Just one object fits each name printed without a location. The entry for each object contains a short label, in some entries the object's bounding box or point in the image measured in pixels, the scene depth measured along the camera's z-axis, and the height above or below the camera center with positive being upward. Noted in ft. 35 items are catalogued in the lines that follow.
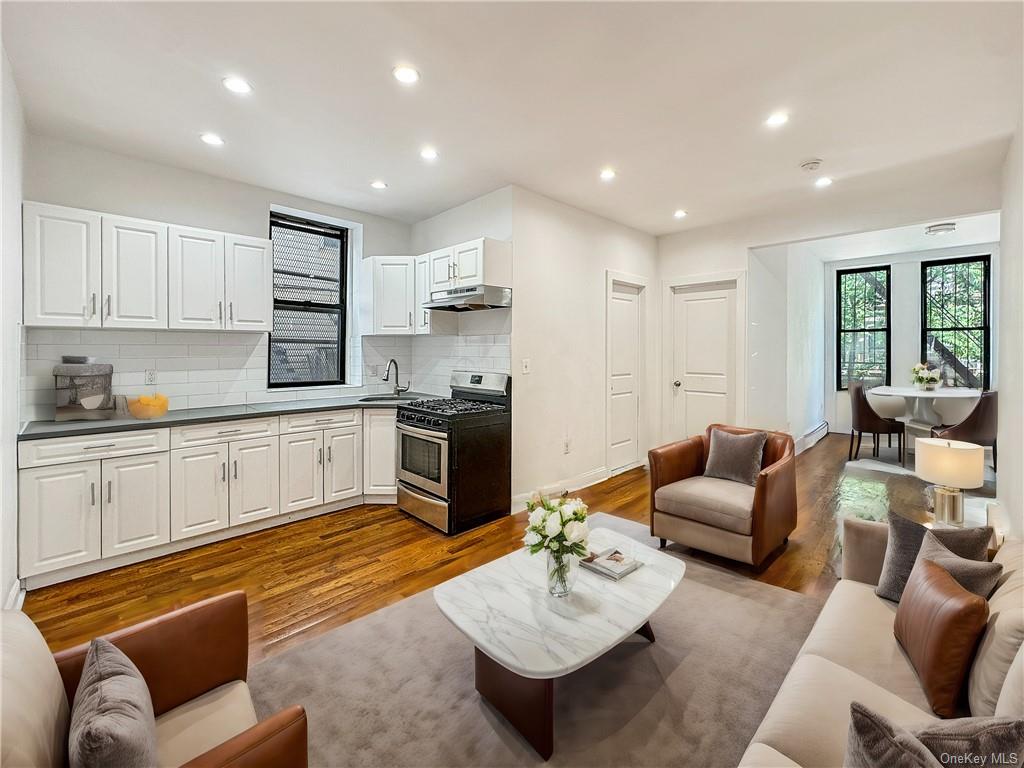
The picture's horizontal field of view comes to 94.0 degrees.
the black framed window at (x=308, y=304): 14.73 +2.43
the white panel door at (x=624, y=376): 17.19 +0.15
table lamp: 7.82 -1.49
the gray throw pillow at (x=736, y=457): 10.84 -1.79
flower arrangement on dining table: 18.84 +0.10
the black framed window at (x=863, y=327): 24.44 +2.82
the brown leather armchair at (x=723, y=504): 9.62 -2.63
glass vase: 6.31 -2.60
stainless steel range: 12.26 -2.10
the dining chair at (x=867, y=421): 19.07 -1.64
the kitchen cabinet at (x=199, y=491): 10.85 -2.61
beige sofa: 3.91 -2.96
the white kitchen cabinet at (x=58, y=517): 9.09 -2.73
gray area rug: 5.55 -4.23
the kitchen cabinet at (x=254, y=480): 11.69 -2.55
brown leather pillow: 4.38 -2.44
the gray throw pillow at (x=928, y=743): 2.79 -2.19
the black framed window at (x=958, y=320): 21.97 +2.88
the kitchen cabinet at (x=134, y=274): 10.77 +2.44
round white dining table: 17.88 -0.56
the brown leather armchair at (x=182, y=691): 3.18 -2.60
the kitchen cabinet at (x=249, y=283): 12.52 +2.58
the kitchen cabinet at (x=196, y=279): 11.62 +2.50
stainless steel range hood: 12.59 +2.22
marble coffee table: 5.29 -2.96
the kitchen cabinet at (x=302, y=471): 12.57 -2.48
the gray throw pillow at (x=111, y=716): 2.77 -2.16
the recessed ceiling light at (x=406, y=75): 7.95 +5.16
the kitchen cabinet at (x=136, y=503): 9.99 -2.68
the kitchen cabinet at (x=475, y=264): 12.76 +3.19
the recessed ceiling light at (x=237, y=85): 8.23 +5.16
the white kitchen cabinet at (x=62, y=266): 9.82 +2.41
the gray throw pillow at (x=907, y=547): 5.74 -2.06
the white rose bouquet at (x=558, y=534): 6.04 -1.96
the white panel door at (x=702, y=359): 17.10 +0.78
